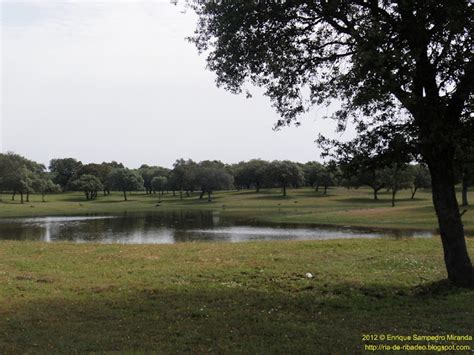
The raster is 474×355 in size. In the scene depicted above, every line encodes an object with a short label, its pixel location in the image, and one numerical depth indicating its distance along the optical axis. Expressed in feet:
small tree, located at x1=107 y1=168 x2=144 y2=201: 440.86
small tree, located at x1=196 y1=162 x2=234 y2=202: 394.52
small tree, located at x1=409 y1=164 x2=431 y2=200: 274.40
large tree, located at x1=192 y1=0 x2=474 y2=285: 33.55
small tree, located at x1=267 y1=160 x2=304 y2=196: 399.65
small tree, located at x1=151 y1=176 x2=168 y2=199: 461.37
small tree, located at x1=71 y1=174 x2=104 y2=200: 403.75
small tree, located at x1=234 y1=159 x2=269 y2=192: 453.17
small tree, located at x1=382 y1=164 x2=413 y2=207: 236.67
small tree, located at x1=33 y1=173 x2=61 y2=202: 366.84
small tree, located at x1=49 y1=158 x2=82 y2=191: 563.07
